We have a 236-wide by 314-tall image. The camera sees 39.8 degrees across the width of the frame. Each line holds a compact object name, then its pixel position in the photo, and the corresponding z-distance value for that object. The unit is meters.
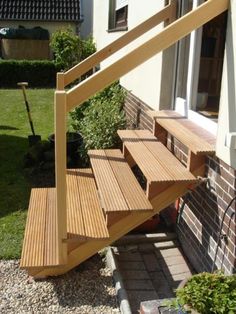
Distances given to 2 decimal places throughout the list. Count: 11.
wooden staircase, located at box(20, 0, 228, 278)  2.49
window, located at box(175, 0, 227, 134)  3.46
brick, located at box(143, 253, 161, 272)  3.26
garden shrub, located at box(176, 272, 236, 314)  1.93
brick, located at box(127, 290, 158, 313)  2.79
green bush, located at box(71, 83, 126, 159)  4.87
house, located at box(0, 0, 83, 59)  15.09
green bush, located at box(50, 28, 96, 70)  8.67
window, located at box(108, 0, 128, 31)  6.50
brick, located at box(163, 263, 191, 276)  3.19
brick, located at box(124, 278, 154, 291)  2.99
